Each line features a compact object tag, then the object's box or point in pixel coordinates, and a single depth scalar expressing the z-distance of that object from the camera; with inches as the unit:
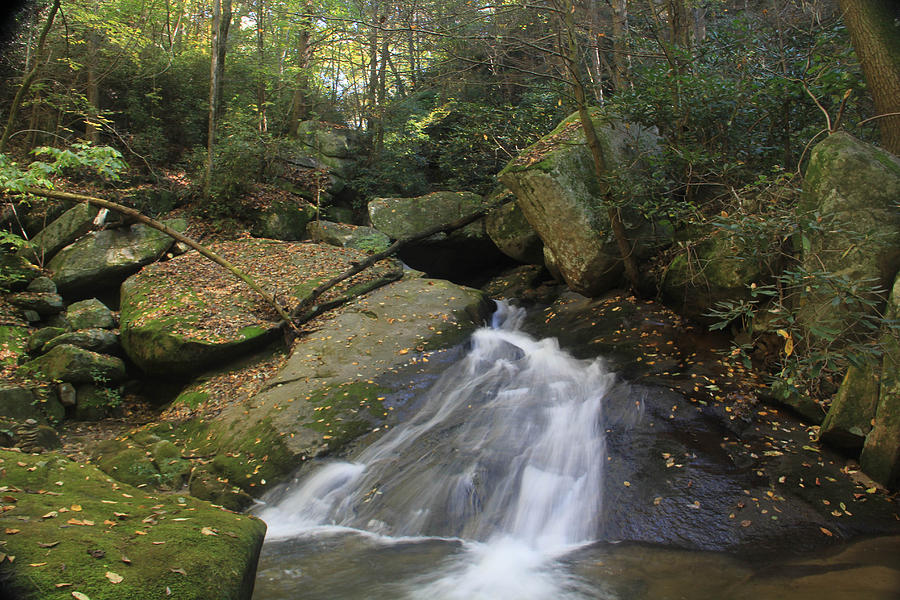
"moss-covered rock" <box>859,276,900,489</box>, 174.8
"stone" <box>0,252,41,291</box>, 394.2
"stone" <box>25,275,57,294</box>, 402.3
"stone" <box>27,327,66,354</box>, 353.1
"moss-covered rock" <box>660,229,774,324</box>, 264.4
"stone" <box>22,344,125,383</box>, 331.9
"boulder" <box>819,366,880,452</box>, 188.9
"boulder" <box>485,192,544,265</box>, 435.5
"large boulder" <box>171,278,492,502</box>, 265.4
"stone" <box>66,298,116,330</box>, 383.2
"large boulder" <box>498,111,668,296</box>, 336.5
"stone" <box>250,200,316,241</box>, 522.9
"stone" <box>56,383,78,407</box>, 326.2
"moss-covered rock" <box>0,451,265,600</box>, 98.5
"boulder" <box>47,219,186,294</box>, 415.2
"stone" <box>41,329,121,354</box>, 351.3
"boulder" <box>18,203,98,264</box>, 432.1
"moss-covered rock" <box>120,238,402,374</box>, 343.6
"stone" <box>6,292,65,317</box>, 386.6
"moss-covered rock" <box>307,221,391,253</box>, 482.9
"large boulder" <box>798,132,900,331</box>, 197.0
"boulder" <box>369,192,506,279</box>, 495.2
